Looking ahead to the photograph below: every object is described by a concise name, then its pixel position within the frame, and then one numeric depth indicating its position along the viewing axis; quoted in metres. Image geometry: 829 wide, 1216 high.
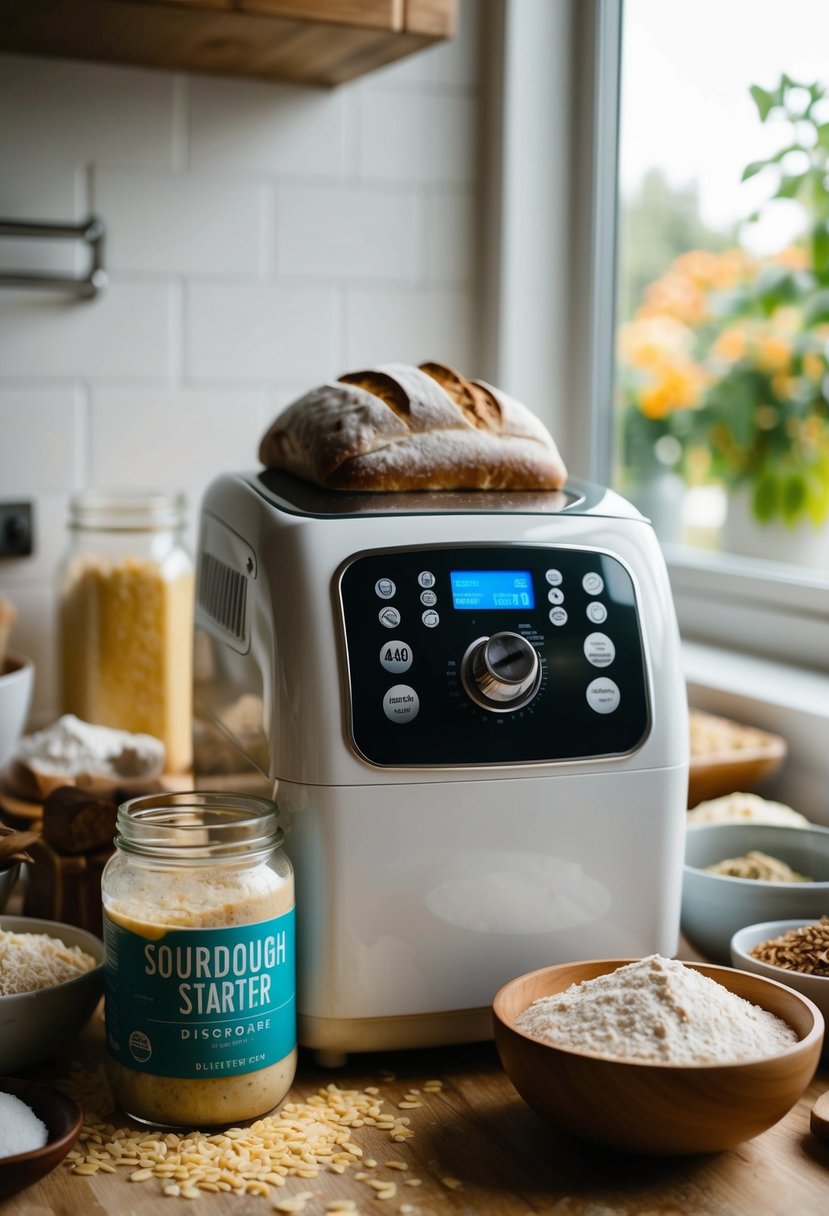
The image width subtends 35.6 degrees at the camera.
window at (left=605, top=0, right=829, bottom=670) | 1.42
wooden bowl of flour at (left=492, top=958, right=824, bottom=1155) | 0.68
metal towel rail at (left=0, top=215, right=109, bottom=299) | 1.33
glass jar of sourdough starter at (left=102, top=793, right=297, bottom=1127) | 0.75
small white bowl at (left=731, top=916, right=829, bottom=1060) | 0.83
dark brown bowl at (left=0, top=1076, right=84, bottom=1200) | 0.68
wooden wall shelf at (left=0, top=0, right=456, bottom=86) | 1.19
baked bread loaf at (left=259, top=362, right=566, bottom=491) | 0.93
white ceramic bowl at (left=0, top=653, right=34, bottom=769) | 1.17
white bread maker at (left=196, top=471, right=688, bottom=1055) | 0.81
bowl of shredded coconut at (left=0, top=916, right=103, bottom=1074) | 0.79
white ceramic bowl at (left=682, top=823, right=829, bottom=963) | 0.96
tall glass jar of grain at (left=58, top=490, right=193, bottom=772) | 1.29
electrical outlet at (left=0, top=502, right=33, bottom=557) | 1.40
